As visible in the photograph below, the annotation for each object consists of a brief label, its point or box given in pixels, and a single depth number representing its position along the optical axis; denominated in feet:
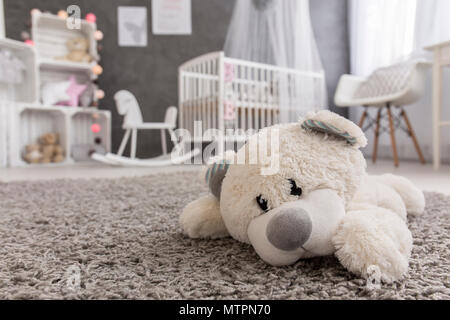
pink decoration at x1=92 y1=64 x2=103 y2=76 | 9.01
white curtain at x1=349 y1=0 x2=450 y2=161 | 7.36
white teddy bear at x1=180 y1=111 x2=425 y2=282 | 1.29
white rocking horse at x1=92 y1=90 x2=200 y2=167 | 8.41
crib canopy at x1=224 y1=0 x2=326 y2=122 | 5.63
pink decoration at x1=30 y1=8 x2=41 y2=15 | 8.43
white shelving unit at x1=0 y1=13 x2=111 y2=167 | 7.98
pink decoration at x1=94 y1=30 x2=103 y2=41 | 9.01
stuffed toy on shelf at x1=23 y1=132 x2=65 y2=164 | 8.29
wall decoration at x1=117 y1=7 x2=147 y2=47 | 9.75
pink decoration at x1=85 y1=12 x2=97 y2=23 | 8.96
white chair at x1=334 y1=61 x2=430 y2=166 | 6.83
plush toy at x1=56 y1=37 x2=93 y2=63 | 9.14
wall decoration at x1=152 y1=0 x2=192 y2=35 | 9.87
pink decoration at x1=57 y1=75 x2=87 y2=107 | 8.89
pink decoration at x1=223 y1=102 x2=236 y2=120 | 7.29
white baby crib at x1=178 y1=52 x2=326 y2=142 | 6.57
